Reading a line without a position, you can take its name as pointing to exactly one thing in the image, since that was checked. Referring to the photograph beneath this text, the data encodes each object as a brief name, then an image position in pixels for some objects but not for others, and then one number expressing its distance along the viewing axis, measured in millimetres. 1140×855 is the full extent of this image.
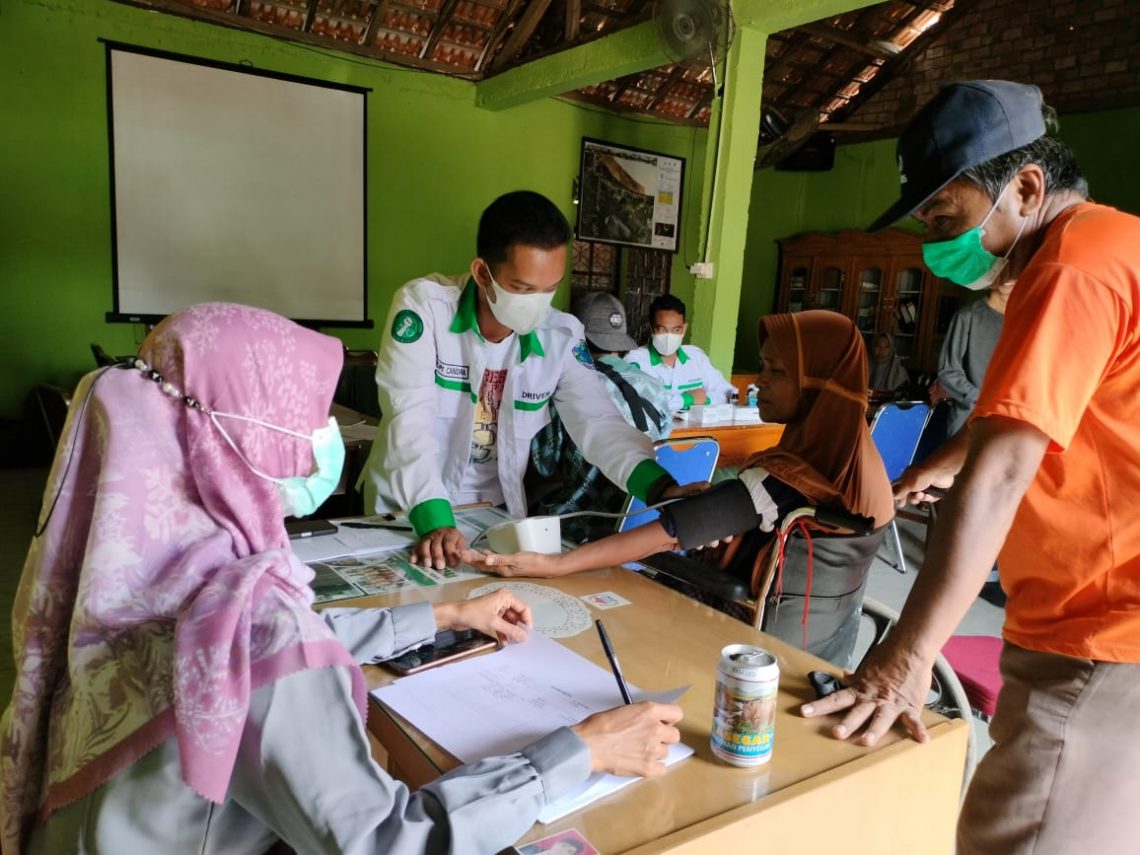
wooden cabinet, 7203
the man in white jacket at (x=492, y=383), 1785
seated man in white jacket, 4539
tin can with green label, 861
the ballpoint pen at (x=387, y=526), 1733
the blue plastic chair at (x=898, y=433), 3674
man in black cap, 893
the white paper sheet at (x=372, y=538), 1558
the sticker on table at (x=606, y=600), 1375
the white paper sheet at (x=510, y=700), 902
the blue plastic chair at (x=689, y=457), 2473
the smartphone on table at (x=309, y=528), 1628
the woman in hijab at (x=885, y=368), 6555
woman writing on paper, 710
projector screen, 5465
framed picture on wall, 7613
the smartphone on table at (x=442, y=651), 1096
